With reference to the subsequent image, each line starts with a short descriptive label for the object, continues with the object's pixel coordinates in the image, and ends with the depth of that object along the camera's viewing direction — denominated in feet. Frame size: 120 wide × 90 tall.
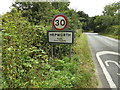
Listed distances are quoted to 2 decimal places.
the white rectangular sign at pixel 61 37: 13.79
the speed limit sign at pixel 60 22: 13.55
